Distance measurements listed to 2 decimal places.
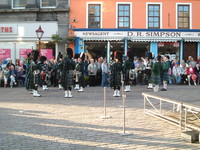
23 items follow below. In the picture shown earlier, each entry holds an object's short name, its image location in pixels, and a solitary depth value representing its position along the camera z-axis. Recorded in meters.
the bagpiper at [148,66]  17.50
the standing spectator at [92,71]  18.61
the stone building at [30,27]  22.69
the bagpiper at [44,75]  16.67
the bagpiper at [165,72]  15.60
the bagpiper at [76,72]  14.98
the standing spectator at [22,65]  19.79
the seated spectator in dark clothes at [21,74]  19.15
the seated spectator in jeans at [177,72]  19.55
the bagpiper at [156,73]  14.94
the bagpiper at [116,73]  13.19
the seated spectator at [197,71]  19.52
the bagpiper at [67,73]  12.98
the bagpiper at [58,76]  15.03
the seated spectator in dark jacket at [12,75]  18.62
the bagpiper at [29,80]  13.48
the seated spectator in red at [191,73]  19.17
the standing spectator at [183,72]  19.58
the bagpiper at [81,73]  15.39
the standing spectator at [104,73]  18.31
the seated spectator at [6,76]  18.61
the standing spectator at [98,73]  19.20
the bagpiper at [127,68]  14.51
